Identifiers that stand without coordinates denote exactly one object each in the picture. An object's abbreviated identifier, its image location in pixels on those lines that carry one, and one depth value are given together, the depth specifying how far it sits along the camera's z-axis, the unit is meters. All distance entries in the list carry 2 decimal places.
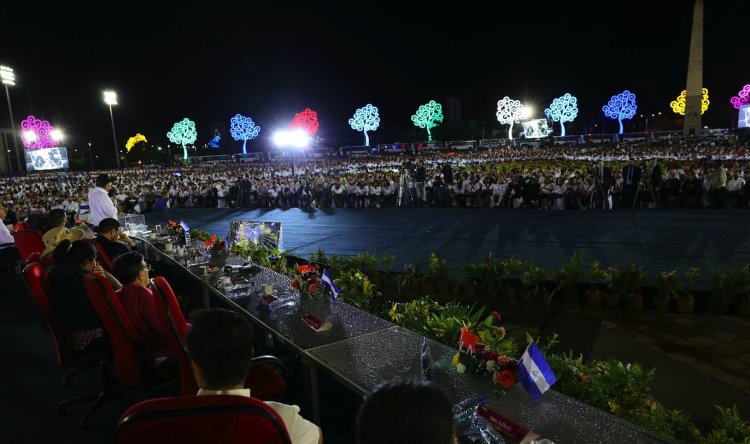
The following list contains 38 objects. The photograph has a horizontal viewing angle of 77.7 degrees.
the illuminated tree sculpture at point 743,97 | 55.42
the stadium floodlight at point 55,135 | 44.88
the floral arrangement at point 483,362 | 2.39
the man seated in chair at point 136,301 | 3.60
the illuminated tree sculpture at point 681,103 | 67.31
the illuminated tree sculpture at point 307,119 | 57.20
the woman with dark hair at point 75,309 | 3.73
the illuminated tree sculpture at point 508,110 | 55.38
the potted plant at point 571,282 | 6.18
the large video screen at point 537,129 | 63.38
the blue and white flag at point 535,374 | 2.18
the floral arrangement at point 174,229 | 7.96
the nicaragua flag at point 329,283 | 4.22
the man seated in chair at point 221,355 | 1.67
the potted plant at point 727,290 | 5.58
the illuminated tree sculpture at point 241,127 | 65.81
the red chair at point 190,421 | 1.36
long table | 2.09
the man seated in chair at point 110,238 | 5.71
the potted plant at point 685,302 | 5.74
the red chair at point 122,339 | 3.29
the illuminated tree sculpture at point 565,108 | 65.81
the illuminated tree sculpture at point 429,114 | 65.31
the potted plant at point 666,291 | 5.77
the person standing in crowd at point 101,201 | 7.66
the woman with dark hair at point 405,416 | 1.05
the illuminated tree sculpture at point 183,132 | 64.75
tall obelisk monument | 38.19
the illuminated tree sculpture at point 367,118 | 62.41
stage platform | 7.84
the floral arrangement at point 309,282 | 4.27
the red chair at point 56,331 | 3.72
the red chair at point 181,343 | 2.91
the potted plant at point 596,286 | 6.10
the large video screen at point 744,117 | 42.66
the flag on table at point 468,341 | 2.63
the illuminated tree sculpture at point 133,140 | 82.59
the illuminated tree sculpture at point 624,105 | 64.81
